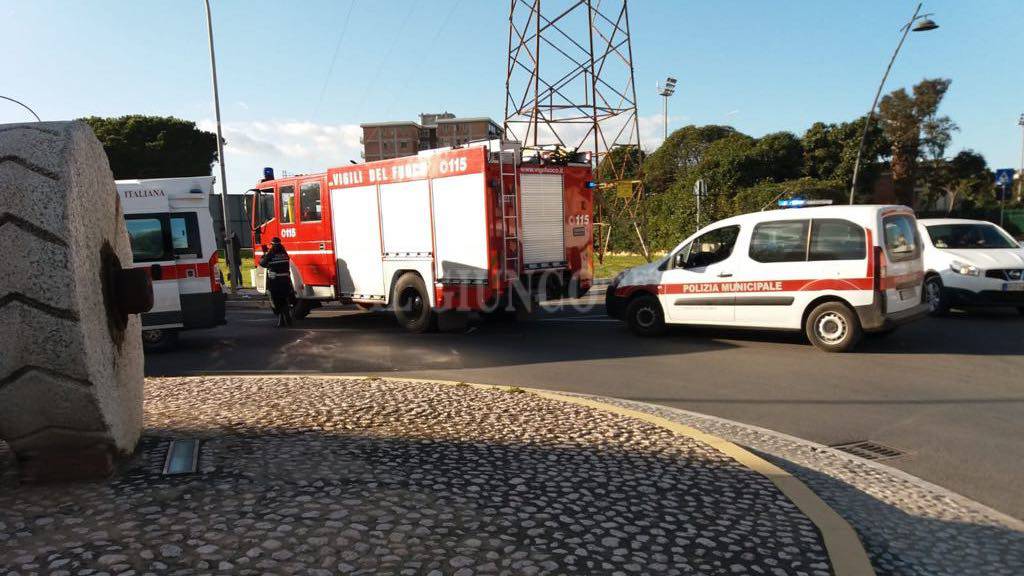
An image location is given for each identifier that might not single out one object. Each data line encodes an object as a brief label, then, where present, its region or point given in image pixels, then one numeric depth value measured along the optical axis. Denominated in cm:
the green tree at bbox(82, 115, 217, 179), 4625
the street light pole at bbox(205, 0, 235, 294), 1805
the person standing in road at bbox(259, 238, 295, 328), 1191
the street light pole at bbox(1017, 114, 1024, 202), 5256
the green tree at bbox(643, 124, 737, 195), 4031
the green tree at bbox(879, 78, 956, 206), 4443
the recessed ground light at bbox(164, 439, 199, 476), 346
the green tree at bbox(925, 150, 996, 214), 4578
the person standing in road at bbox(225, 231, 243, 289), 1624
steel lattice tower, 2102
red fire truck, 995
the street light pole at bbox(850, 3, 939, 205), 1851
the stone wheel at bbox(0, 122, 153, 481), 282
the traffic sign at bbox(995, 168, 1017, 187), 2147
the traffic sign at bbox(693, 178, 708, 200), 1751
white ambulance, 913
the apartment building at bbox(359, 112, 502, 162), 11175
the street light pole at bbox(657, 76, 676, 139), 4097
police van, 811
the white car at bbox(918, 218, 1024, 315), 1056
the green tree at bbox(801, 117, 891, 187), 3259
